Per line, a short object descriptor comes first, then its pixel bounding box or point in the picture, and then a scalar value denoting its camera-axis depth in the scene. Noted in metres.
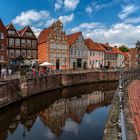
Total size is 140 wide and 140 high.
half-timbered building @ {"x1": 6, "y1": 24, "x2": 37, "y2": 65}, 37.02
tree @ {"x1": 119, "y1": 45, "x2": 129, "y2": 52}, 84.46
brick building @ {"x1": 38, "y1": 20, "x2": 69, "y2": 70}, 40.59
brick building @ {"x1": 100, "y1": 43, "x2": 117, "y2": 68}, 55.61
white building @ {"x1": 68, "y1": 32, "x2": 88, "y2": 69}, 45.56
